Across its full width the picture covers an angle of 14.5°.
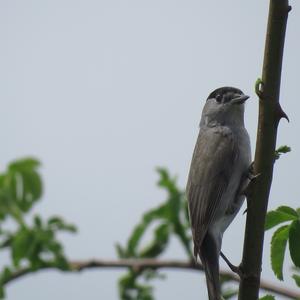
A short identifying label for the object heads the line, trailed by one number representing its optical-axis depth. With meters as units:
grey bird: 9.40
